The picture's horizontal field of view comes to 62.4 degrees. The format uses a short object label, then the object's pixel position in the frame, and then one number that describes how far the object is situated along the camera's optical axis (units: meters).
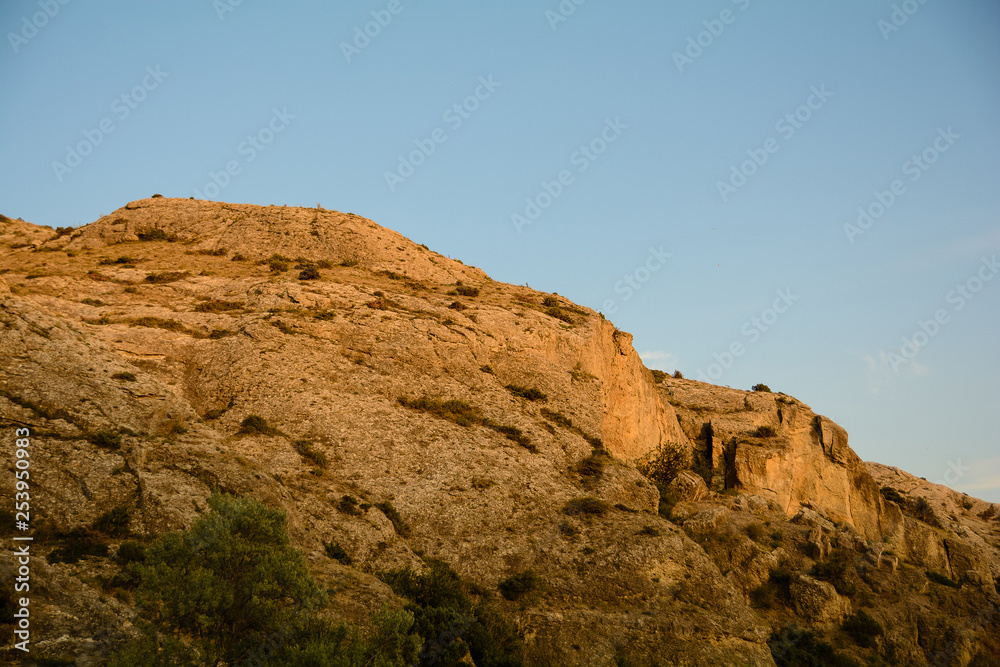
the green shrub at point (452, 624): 28.87
